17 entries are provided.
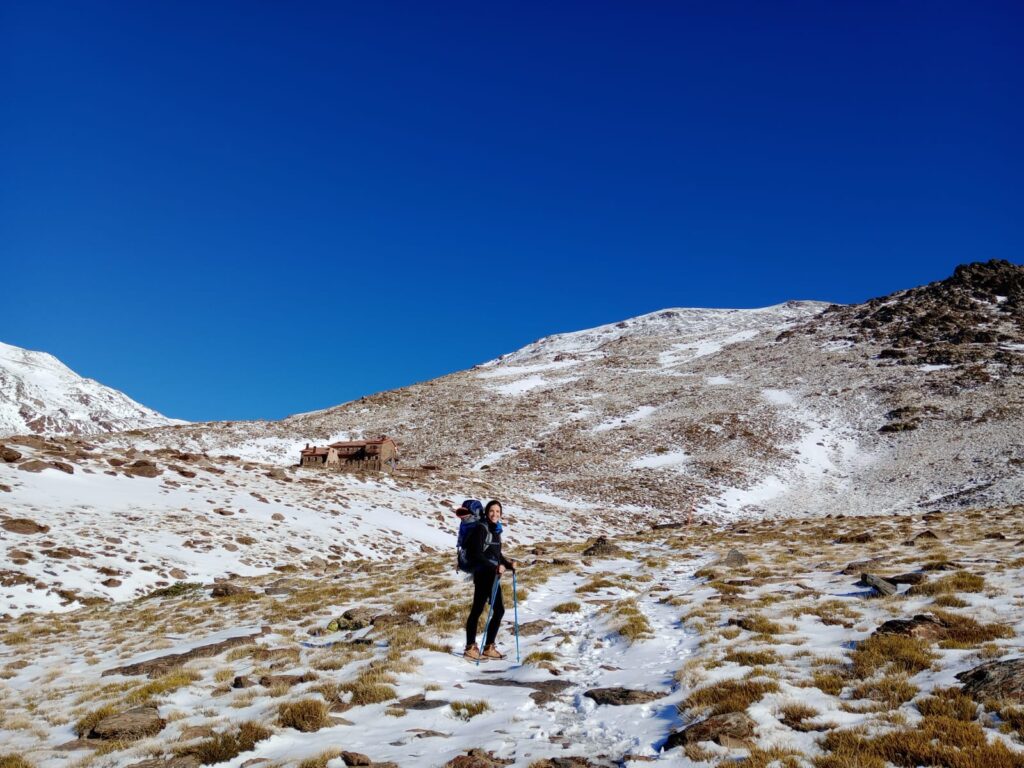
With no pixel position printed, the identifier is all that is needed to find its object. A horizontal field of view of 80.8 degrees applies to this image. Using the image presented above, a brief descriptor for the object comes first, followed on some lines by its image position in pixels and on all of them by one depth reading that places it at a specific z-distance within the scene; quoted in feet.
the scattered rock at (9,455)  82.72
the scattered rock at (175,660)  36.17
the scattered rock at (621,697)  26.76
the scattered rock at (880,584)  42.01
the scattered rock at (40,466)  82.23
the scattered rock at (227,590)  58.95
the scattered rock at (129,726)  26.07
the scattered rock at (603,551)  77.00
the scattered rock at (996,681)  21.95
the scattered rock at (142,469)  92.43
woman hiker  35.63
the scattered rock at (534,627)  41.11
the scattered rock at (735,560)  63.67
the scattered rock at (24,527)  63.26
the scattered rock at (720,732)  21.06
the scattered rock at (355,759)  21.95
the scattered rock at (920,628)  30.63
